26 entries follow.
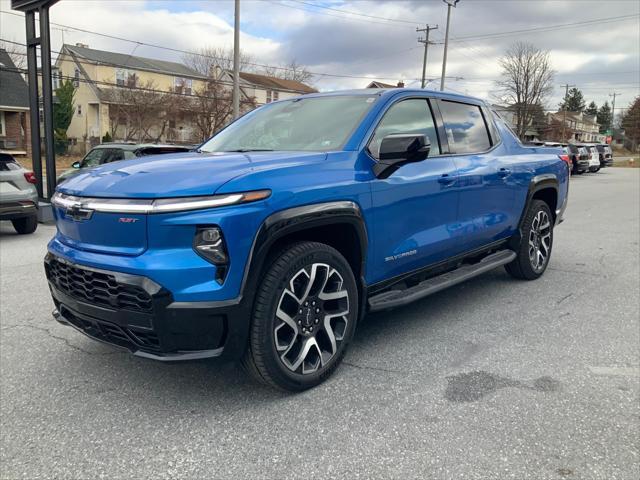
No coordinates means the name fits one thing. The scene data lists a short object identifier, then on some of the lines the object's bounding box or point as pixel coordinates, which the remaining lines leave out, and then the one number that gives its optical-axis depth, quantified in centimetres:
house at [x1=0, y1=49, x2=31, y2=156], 3306
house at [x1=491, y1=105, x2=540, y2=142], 5922
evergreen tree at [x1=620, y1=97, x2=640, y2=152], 9425
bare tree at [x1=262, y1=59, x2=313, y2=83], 6278
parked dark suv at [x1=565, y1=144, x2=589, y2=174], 2898
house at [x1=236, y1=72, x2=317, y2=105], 5368
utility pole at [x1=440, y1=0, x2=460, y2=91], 2972
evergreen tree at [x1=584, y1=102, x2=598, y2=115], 13712
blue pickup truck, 266
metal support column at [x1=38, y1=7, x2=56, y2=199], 1158
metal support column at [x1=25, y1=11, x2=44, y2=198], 1202
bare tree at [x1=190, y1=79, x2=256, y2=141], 3556
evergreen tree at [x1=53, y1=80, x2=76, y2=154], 4072
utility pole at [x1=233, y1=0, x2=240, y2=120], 2025
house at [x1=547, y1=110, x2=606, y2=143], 9988
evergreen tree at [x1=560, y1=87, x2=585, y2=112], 12731
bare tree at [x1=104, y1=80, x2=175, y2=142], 3709
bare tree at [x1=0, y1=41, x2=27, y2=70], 4140
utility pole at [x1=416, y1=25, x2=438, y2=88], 4331
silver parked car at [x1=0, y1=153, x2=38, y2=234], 838
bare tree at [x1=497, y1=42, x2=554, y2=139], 5919
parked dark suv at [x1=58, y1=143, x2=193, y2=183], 1009
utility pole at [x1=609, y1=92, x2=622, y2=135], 11947
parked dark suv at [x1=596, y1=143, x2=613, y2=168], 3325
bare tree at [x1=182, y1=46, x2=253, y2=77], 4494
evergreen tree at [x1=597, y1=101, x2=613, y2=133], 13325
